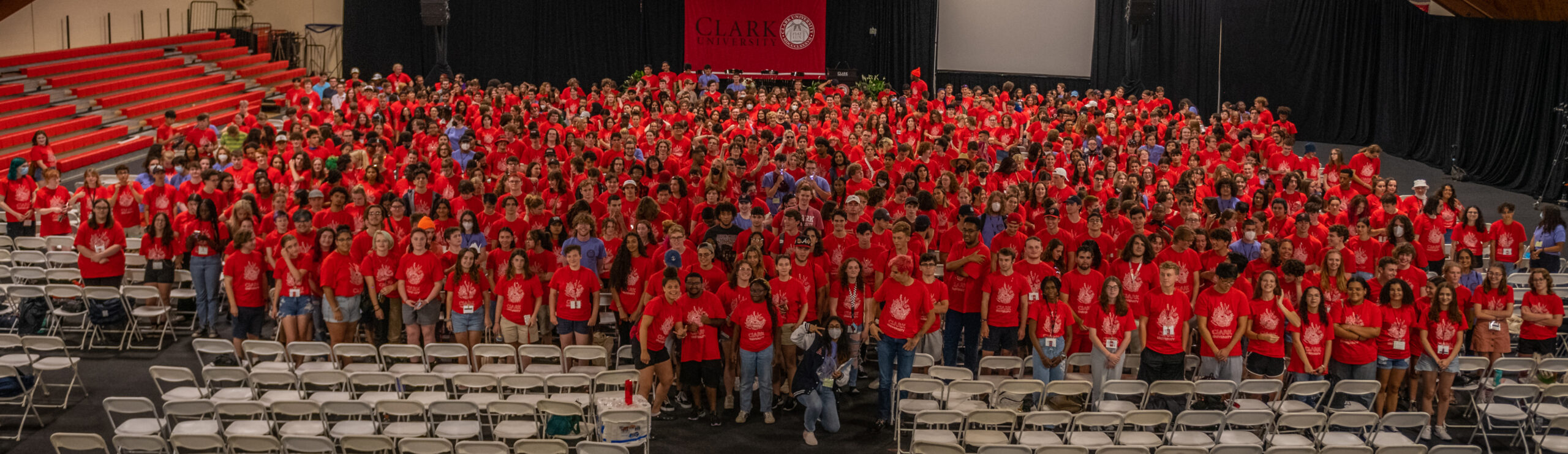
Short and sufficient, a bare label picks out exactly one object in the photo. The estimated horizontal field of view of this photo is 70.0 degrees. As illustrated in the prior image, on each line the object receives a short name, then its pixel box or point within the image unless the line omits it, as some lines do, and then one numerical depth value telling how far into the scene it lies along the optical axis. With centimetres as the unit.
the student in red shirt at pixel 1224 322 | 864
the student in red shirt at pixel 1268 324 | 866
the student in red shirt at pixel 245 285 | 966
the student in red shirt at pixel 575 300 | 911
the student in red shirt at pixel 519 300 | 919
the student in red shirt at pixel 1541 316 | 941
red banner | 2852
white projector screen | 2720
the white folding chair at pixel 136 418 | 756
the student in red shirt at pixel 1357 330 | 865
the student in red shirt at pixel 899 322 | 862
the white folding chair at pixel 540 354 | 876
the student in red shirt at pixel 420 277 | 943
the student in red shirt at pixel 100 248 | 1088
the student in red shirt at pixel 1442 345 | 872
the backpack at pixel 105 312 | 1055
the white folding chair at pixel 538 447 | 699
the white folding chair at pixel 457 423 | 754
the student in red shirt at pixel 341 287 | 937
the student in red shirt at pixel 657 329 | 844
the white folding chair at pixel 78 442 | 685
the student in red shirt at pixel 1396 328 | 870
